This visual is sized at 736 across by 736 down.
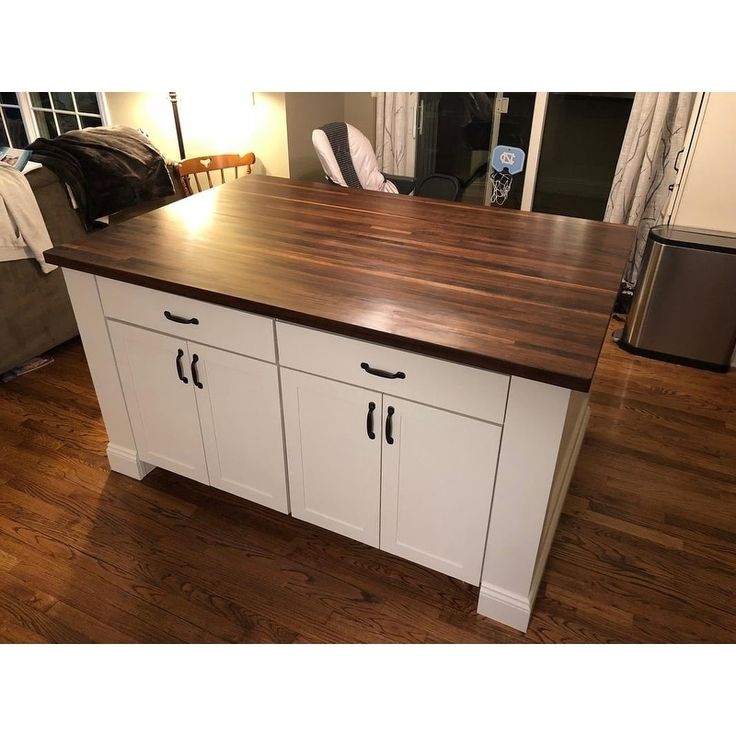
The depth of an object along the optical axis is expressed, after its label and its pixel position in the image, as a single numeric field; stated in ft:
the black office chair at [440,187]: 11.92
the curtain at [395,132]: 13.35
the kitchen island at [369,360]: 4.99
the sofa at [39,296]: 9.22
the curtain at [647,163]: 10.61
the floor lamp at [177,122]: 13.47
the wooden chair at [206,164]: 11.63
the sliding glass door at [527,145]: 13.01
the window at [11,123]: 16.06
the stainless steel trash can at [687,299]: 9.46
